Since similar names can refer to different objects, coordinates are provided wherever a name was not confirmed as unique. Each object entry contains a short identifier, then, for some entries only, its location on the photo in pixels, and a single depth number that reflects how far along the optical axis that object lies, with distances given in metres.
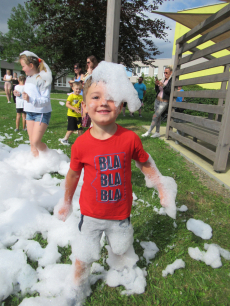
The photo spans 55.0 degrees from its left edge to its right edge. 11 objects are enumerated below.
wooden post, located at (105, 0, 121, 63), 2.79
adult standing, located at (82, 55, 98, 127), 4.27
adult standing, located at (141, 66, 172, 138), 6.40
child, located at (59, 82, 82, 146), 5.41
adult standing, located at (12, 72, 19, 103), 13.56
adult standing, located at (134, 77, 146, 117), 11.85
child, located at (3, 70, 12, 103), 14.36
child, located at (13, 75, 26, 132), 6.74
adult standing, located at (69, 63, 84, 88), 6.54
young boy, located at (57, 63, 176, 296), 1.45
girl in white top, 3.74
